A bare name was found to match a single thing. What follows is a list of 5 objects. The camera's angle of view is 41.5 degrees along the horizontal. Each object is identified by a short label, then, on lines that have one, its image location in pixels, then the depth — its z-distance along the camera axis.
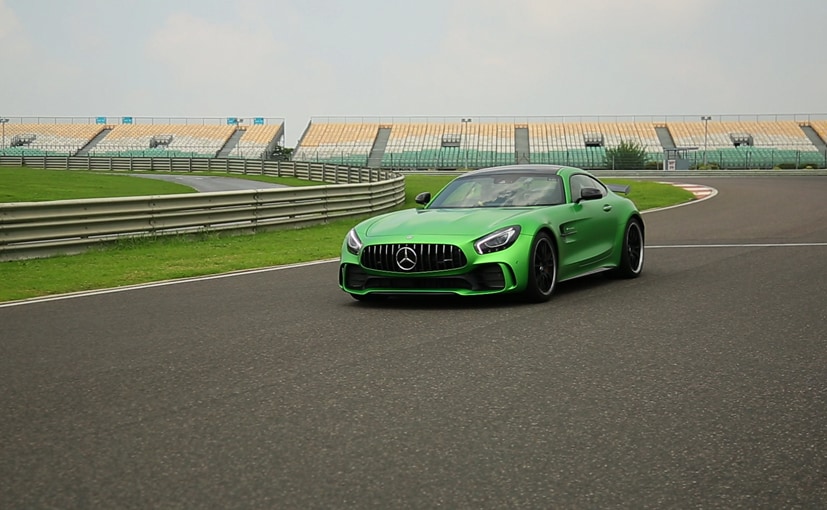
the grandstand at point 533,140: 90.25
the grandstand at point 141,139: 97.56
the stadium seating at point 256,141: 96.31
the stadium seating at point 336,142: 94.47
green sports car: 9.37
